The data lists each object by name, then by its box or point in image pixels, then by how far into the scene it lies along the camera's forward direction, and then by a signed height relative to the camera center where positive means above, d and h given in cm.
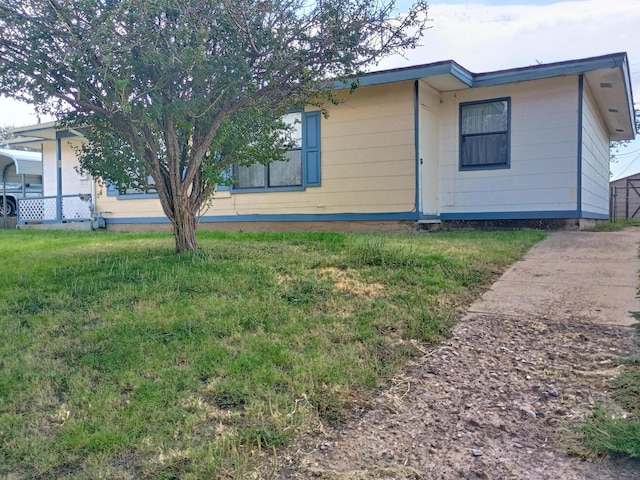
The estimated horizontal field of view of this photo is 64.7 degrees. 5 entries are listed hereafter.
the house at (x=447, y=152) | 931 +127
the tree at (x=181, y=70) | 422 +137
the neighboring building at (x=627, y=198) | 2055 +74
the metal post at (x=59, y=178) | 1387 +114
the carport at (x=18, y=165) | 1627 +183
